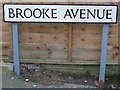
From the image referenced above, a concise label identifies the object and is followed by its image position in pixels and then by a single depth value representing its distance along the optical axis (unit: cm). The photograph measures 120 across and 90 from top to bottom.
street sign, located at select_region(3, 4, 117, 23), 318
